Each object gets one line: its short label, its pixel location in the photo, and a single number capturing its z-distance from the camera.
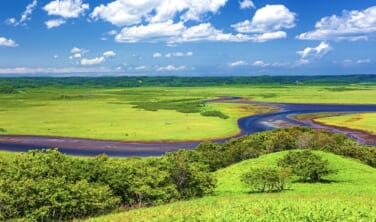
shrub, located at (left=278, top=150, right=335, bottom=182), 56.72
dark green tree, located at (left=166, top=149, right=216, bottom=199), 45.09
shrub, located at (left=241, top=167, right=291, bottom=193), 48.50
